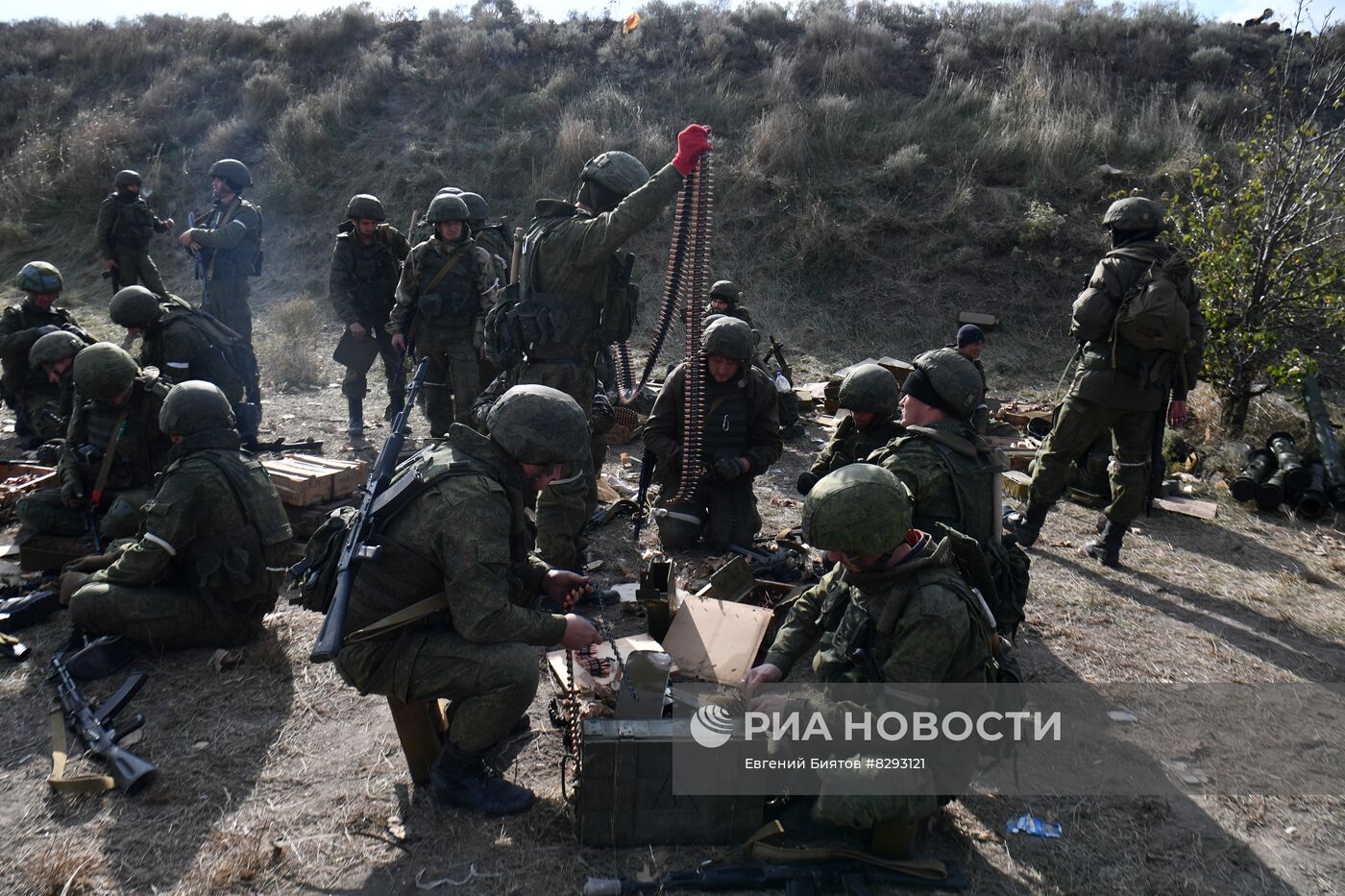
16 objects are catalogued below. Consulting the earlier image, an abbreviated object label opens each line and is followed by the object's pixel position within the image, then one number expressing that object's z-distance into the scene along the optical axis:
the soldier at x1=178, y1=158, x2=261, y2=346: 9.20
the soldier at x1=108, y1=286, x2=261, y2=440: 6.67
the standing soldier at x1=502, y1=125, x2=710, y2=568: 5.64
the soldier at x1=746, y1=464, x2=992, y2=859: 3.23
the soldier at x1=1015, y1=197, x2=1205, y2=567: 6.06
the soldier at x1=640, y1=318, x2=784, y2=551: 6.30
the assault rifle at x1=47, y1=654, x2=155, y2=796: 3.84
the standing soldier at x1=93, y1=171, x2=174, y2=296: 9.78
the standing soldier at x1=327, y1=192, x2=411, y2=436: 8.74
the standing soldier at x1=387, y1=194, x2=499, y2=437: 7.85
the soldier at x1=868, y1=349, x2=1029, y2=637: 4.10
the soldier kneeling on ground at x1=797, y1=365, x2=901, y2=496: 5.25
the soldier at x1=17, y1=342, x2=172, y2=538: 5.47
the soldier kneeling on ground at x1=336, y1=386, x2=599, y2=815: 3.48
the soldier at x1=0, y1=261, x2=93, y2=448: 7.77
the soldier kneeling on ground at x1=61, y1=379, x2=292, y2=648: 4.62
